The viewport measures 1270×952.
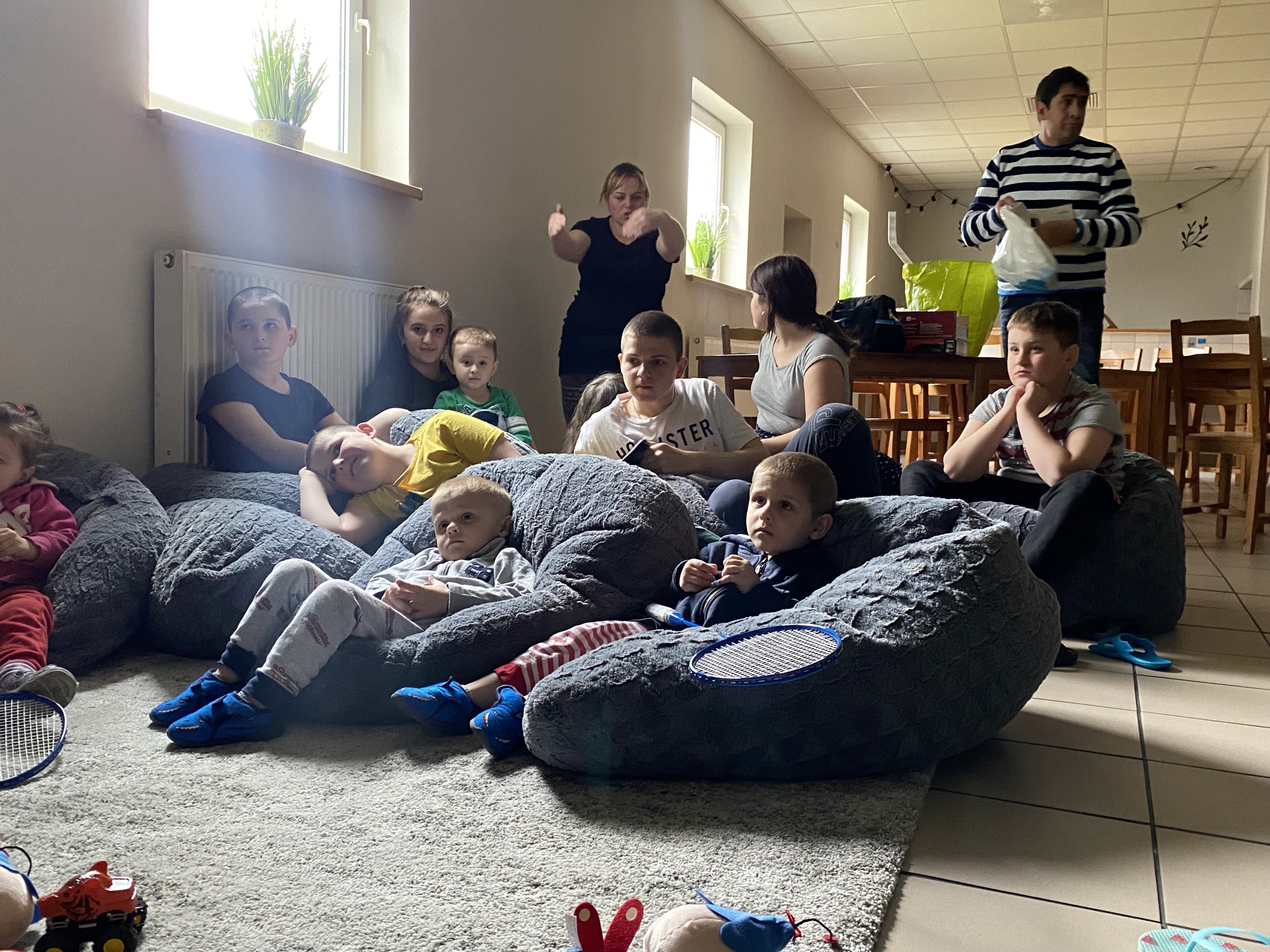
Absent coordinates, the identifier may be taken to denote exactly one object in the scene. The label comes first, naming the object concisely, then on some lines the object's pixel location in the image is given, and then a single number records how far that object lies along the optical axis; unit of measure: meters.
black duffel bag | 3.40
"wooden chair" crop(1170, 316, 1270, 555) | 4.00
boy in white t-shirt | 2.32
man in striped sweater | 2.86
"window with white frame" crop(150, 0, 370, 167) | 2.64
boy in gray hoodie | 1.53
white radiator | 2.49
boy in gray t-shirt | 2.24
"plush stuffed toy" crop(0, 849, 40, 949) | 0.93
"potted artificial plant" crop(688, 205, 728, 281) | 5.50
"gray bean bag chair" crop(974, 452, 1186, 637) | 2.30
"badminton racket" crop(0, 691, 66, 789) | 1.36
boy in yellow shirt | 2.29
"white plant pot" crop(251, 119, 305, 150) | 2.75
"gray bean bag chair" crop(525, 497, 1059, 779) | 1.33
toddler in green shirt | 3.03
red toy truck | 0.93
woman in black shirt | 3.57
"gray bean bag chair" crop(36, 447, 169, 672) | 1.85
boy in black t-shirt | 2.52
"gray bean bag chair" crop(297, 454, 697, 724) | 1.62
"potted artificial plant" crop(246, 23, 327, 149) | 2.73
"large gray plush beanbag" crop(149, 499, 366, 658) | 1.94
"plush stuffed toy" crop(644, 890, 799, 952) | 0.87
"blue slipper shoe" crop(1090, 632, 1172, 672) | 2.10
